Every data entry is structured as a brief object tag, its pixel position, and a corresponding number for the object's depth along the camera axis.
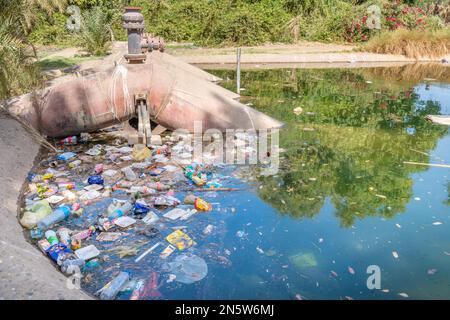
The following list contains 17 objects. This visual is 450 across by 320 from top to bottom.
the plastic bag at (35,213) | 3.56
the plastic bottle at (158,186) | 4.26
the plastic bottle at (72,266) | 2.93
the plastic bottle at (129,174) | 4.48
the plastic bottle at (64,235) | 3.30
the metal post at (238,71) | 8.30
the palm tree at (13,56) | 5.92
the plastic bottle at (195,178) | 4.35
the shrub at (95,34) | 11.30
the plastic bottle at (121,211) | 3.66
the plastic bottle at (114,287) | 2.71
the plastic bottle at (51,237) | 3.29
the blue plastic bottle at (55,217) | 3.54
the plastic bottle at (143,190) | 4.17
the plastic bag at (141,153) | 5.07
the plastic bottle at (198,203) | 3.84
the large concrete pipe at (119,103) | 5.37
